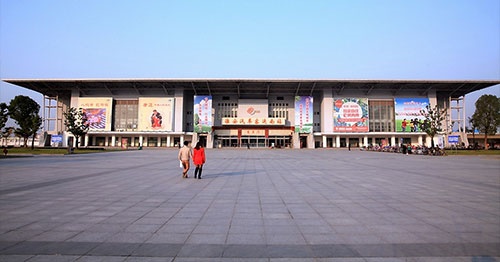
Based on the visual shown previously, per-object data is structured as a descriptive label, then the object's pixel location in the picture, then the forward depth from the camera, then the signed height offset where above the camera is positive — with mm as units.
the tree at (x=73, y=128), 38719 +1156
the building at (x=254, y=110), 57375 +5926
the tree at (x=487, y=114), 52250 +4672
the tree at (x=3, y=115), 42866 +3369
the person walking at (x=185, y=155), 10203 -736
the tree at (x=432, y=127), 36281 +1432
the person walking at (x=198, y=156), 9969 -751
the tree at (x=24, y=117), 46719 +3267
